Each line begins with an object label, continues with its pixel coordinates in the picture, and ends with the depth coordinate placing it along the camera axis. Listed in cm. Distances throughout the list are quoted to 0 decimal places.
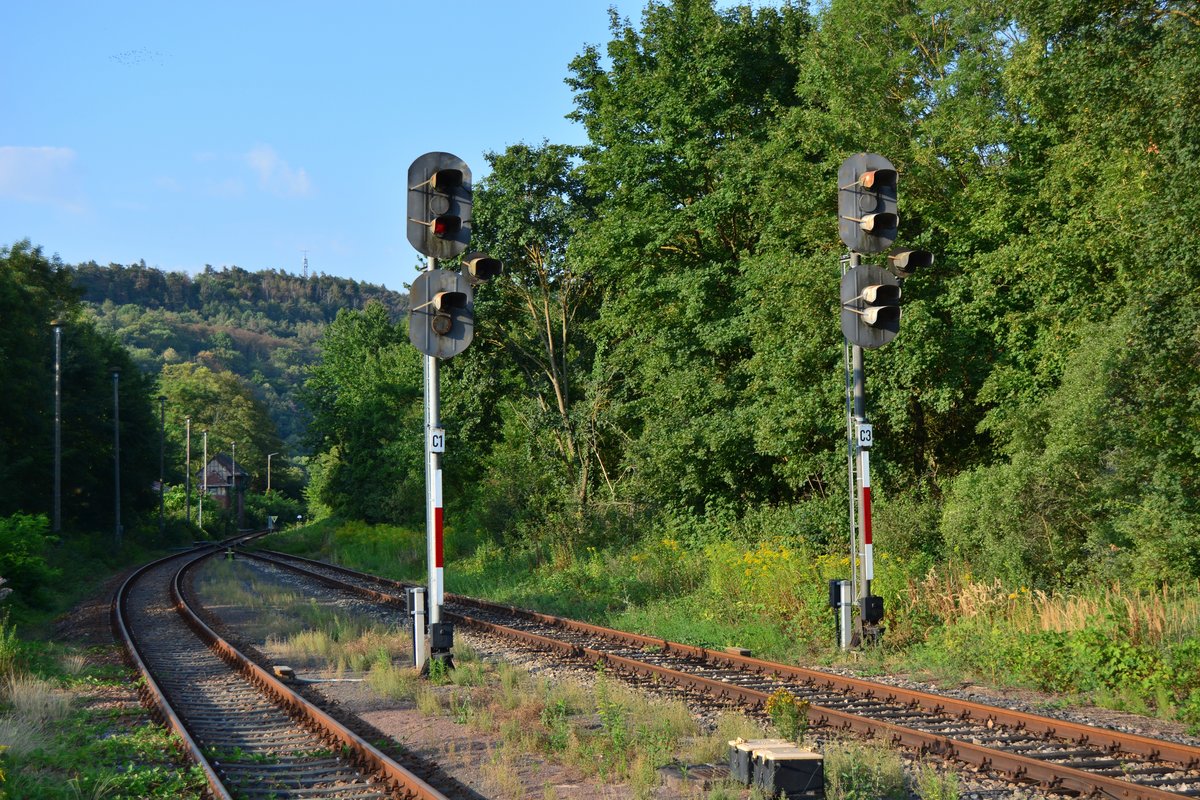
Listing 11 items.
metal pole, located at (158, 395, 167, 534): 6088
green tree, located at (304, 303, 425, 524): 3925
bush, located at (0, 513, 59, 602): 2278
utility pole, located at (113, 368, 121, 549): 4978
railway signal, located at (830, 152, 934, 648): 1284
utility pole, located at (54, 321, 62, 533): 4128
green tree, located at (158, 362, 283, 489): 11850
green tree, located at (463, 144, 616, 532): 2978
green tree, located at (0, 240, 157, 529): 4031
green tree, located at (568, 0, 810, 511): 2305
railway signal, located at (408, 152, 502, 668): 1231
